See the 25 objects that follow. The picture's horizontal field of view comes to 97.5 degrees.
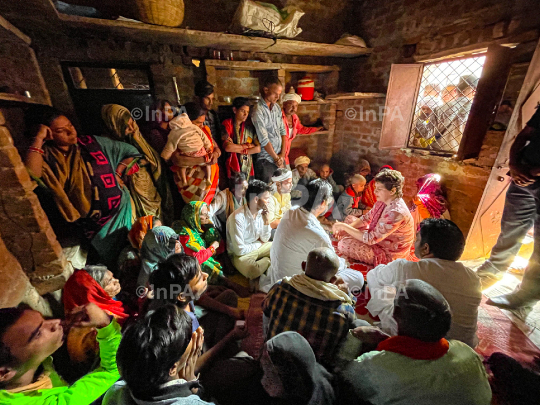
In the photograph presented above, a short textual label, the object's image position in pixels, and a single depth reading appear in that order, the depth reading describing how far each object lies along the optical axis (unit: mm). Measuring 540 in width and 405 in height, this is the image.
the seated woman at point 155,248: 2336
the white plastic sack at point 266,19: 3236
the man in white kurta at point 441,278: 1693
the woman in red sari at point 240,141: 3631
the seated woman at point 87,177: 2137
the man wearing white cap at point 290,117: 4344
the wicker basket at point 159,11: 2496
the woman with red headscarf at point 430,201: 3779
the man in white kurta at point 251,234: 2988
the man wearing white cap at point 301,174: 4871
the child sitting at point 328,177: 4930
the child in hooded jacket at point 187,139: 3064
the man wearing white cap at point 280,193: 3838
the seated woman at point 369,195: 4570
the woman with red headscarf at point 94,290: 1889
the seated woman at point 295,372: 1141
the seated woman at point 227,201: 3410
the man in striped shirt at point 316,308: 1517
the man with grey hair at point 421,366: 1141
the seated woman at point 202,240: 2745
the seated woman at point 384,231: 2641
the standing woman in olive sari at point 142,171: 2836
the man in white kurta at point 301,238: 2342
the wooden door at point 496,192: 2678
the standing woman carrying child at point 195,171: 3227
